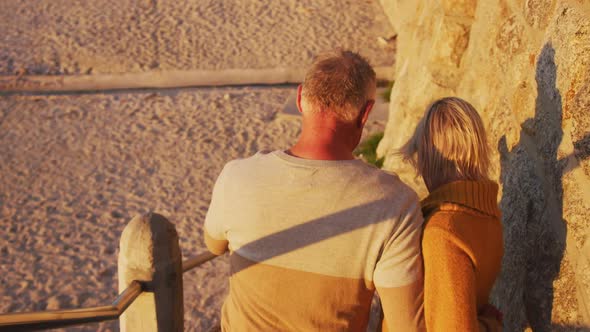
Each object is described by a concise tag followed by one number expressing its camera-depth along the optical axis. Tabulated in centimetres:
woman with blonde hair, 174
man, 176
